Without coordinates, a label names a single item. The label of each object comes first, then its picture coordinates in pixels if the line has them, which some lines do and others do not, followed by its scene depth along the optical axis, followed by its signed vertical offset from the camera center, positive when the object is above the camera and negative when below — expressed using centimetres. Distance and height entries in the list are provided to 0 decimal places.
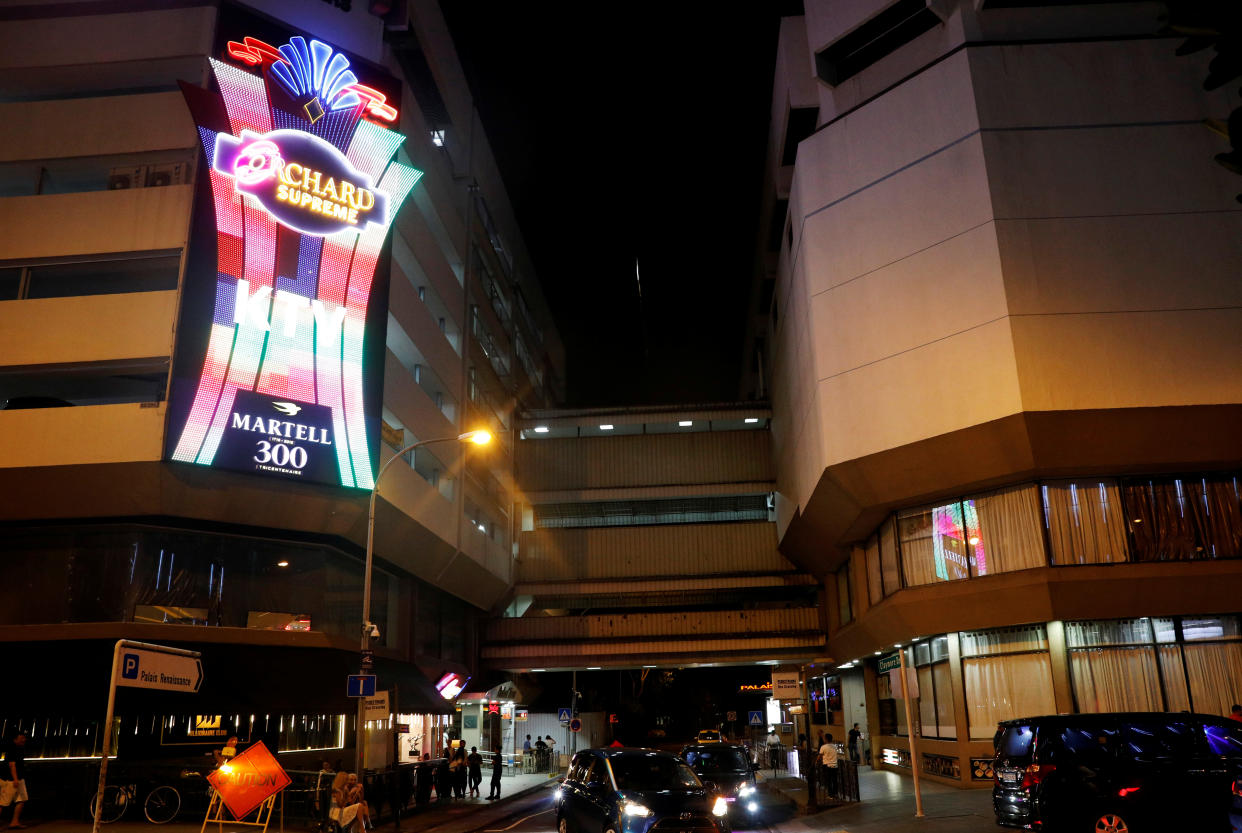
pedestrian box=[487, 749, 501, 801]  3030 -257
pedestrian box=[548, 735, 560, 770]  4553 -298
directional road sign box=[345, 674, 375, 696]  2011 +28
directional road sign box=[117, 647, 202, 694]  1188 +42
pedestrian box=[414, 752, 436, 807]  2630 -236
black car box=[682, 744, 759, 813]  2088 -175
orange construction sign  1520 -124
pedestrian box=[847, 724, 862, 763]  3658 -207
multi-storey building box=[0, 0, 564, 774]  2269 +860
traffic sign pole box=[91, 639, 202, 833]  1147 +32
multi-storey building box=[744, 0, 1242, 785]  2478 +859
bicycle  2106 -217
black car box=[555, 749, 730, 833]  1400 -159
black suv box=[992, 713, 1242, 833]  1337 -130
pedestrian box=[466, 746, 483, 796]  3098 -237
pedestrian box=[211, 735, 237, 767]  1988 -101
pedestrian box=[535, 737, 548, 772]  4522 -290
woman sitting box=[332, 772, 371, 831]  1720 -184
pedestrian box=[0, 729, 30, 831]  1927 -150
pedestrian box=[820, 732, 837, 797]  2481 -201
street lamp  1942 +134
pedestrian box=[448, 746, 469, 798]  2988 -237
